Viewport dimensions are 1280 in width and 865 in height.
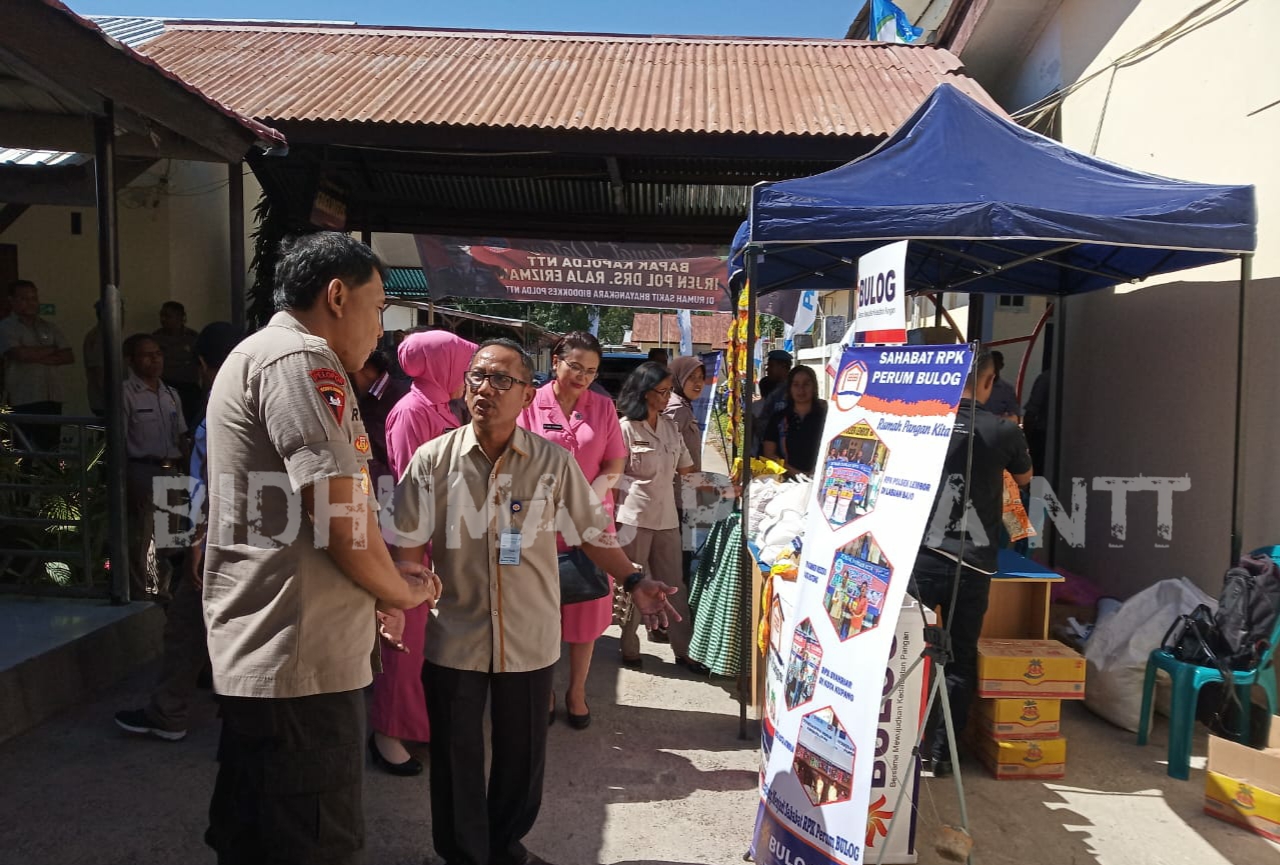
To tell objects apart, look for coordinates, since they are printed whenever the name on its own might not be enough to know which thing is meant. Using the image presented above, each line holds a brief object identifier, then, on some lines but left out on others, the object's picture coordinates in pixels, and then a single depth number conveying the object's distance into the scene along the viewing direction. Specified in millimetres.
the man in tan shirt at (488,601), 2465
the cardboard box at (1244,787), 3154
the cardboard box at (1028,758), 3662
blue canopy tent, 3668
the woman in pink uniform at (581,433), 3850
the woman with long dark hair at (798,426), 6055
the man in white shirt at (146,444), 4809
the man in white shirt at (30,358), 5824
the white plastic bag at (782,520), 3682
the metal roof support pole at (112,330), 4227
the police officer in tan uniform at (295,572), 1772
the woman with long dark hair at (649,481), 4695
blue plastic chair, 3658
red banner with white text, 7668
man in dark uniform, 3496
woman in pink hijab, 3250
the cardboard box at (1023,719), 3684
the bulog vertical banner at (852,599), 2150
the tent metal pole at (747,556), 3878
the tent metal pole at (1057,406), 6397
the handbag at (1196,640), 3734
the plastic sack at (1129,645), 4188
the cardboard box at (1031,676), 3711
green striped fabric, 4512
